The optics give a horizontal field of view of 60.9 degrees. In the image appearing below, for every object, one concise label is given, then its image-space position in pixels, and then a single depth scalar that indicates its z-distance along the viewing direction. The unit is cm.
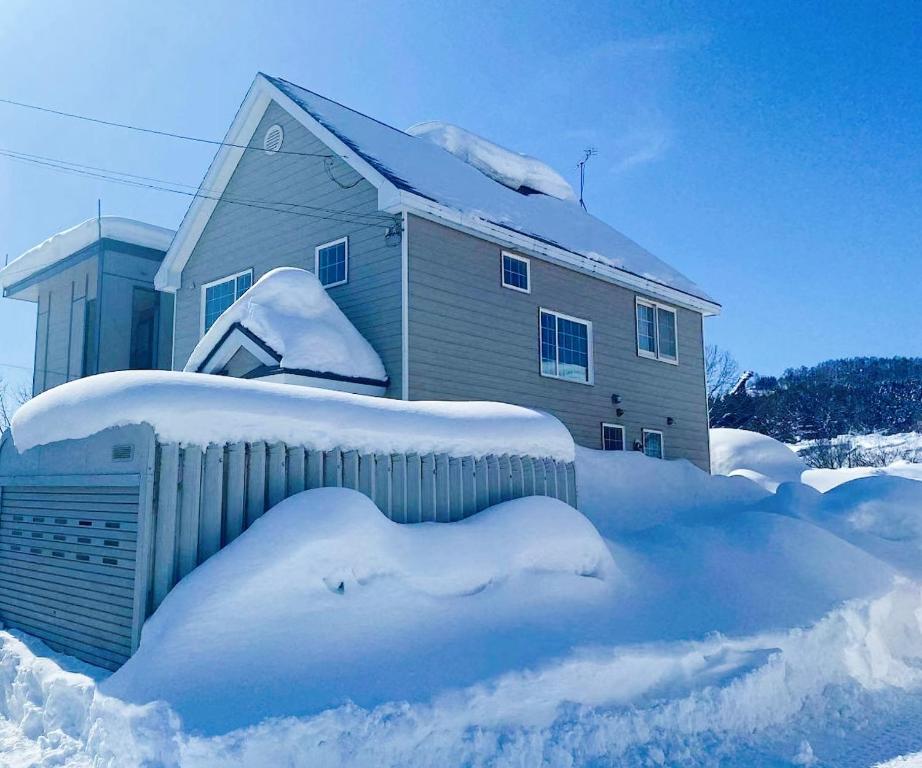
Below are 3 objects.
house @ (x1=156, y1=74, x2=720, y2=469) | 1251
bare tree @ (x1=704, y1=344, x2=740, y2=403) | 4119
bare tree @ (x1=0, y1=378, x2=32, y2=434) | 3438
